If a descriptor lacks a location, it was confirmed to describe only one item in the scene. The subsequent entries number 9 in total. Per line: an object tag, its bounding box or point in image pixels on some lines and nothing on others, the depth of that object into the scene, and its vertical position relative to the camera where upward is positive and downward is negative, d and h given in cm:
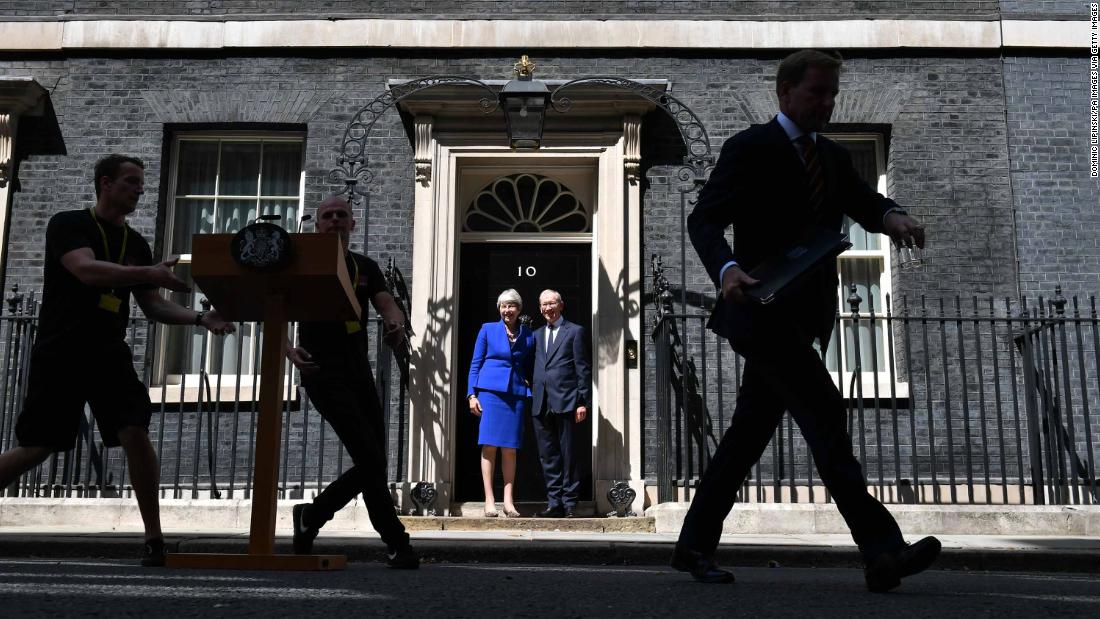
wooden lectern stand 440 +75
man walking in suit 390 +78
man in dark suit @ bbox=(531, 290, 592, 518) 874 +66
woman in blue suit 888 +80
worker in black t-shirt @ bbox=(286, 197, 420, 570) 510 +36
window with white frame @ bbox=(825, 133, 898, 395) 993 +194
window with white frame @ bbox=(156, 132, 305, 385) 1038 +271
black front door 989 +175
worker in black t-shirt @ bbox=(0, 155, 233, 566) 482 +62
